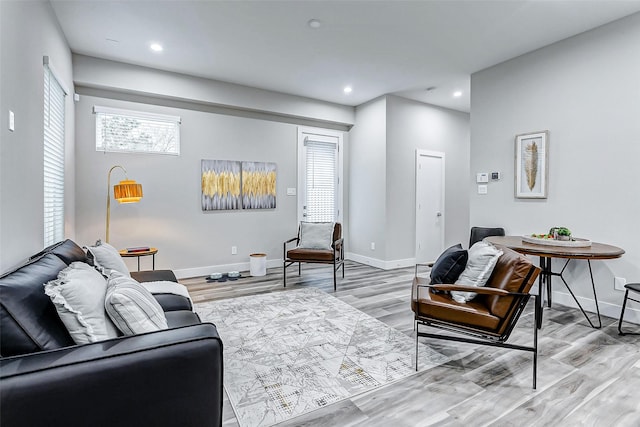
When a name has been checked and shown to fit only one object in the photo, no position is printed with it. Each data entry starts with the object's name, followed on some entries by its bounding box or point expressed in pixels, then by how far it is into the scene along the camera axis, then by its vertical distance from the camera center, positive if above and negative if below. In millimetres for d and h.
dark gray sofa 981 -550
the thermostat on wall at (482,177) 4207 +485
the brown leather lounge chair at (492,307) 1965 -635
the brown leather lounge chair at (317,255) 4199 -596
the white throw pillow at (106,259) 2189 -356
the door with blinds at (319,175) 5582 +666
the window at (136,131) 4094 +1081
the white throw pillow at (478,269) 2215 -407
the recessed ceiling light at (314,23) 3105 +1884
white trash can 4773 -828
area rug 1866 -1085
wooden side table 3614 -503
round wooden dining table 2473 -311
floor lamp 3611 +215
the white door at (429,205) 5629 +131
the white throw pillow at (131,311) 1298 -428
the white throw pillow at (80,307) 1222 -392
